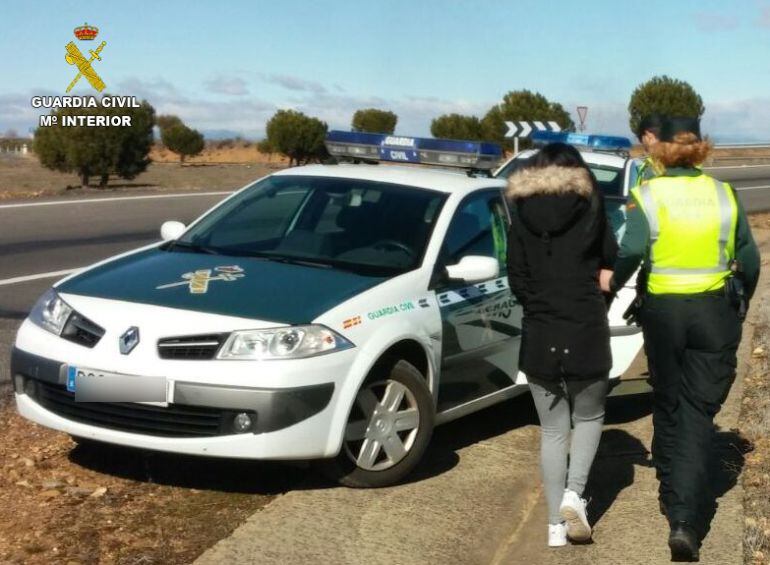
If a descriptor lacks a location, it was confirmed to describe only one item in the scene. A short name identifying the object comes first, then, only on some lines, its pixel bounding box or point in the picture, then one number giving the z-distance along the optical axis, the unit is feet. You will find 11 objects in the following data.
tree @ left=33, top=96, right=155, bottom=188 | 97.55
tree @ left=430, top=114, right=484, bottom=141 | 153.48
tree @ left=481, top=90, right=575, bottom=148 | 152.15
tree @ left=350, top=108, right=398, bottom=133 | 184.55
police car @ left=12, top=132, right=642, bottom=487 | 16.96
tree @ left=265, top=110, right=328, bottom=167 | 155.53
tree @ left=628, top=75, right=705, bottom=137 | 181.47
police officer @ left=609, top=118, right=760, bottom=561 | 16.11
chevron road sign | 69.25
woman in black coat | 15.79
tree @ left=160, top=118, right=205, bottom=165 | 196.24
